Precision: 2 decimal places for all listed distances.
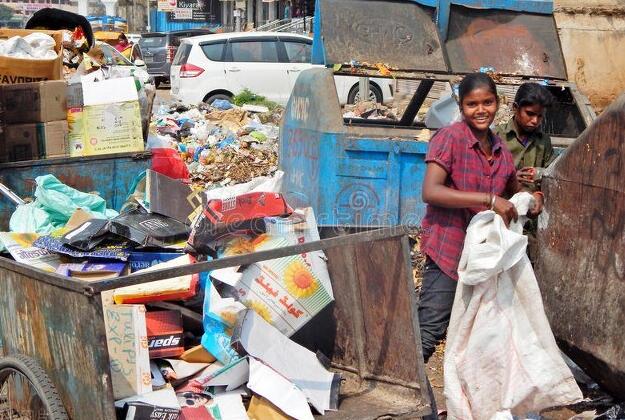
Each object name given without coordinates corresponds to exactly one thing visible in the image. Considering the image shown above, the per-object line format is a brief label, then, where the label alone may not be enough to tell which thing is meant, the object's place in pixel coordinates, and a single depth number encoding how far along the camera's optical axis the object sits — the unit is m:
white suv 15.81
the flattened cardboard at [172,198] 4.26
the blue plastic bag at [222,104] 15.16
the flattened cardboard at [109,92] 5.62
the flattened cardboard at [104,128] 5.61
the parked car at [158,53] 23.75
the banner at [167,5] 42.97
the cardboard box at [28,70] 5.74
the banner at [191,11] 43.31
